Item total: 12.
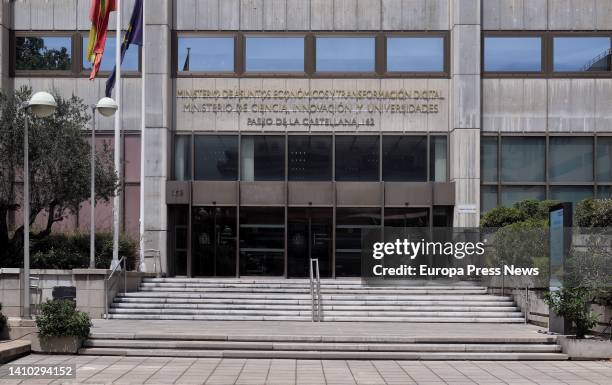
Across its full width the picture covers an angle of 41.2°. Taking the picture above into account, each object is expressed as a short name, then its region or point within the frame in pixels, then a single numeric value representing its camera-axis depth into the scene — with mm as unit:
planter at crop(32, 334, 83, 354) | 16766
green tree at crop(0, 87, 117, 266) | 23328
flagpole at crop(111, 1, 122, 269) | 24706
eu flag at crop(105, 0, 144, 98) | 27984
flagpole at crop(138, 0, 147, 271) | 28861
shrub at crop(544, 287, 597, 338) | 17297
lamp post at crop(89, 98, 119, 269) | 21952
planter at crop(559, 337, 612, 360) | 16844
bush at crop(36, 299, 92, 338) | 16625
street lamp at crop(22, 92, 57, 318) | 16984
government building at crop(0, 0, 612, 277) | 30125
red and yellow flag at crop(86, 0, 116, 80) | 26703
